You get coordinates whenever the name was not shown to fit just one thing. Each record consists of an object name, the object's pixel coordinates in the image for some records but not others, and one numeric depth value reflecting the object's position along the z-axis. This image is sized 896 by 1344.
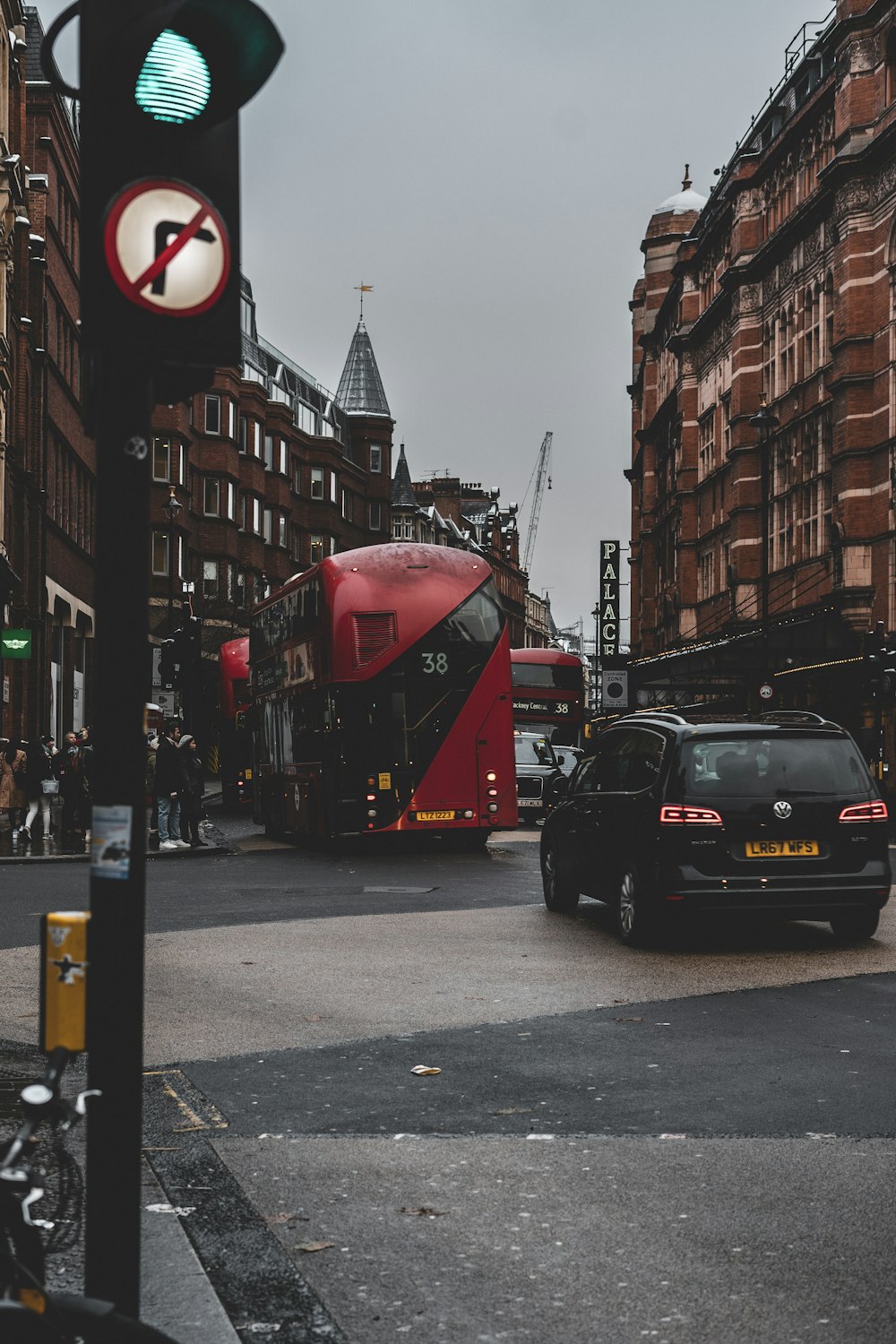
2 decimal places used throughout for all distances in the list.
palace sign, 85.00
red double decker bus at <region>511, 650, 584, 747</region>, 44.44
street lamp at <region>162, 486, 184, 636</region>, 44.20
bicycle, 2.66
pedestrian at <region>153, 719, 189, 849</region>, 24.97
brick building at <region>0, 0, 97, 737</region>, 39.31
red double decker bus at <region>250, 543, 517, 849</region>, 23.61
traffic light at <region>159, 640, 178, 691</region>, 27.30
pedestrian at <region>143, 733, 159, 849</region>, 25.23
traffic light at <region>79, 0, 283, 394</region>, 3.45
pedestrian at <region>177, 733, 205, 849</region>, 25.47
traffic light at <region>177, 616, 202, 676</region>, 27.62
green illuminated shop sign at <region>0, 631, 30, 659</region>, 29.55
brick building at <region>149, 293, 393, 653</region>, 69.69
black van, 12.30
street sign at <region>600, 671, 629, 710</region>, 50.09
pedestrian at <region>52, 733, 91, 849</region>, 27.39
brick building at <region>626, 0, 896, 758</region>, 43.28
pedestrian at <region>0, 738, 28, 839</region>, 27.16
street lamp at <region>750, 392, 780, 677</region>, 43.56
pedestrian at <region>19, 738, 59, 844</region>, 26.91
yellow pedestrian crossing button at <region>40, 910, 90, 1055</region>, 3.28
